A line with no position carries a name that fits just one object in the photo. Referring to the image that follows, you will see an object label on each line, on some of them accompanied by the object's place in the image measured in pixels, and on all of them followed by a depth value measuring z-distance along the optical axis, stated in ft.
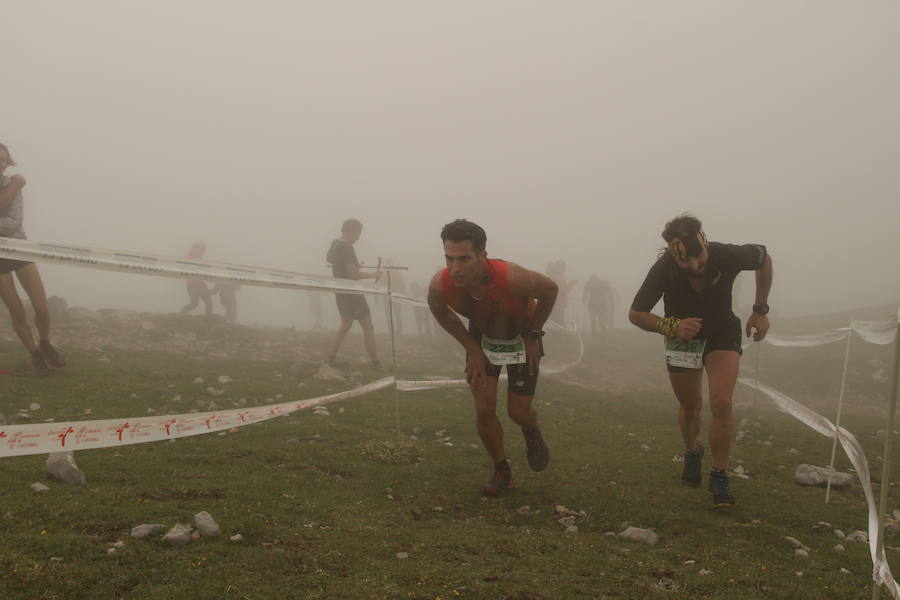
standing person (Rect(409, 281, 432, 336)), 83.90
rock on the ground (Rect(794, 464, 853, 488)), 19.08
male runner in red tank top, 16.61
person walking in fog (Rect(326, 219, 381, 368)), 38.81
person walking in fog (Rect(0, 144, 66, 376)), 23.13
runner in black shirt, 16.62
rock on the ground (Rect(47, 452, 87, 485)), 13.84
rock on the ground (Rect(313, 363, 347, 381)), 36.75
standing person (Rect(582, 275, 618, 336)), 95.40
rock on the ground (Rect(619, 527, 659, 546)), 13.47
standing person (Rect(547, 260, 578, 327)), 76.46
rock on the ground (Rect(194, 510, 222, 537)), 11.54
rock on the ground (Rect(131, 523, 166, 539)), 11.08
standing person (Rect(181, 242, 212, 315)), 60.34
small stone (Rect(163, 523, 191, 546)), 10.97
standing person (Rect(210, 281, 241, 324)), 73.52
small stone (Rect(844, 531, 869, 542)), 14.37
